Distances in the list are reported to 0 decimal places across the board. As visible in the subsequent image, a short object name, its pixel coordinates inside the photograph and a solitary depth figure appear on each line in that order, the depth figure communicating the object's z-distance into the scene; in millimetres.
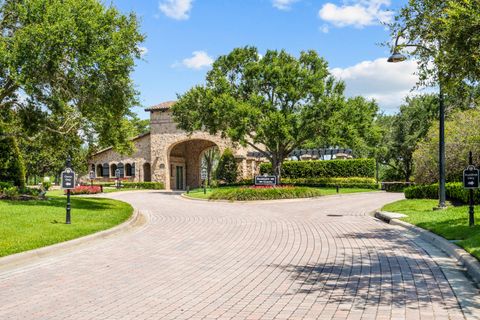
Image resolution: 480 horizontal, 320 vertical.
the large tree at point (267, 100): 31641
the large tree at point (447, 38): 8867
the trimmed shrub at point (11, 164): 25797
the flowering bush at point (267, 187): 29844
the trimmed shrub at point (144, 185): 49700
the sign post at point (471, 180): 12617
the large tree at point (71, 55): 17750
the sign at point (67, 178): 14071
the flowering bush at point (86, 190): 39800
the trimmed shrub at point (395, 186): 39188
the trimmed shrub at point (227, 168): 46969
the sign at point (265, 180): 29906
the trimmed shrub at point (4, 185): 23492
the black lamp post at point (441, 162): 17031
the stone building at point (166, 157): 49500
